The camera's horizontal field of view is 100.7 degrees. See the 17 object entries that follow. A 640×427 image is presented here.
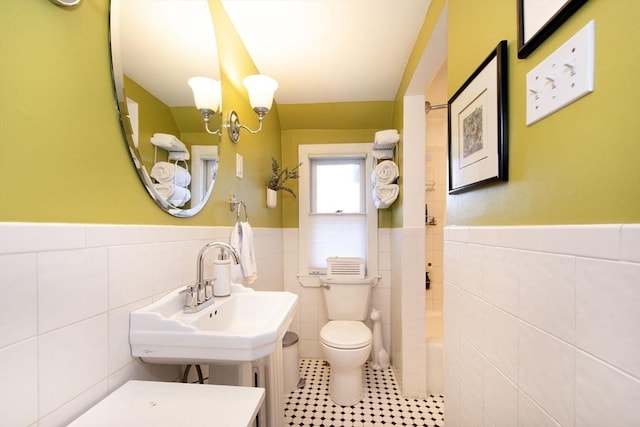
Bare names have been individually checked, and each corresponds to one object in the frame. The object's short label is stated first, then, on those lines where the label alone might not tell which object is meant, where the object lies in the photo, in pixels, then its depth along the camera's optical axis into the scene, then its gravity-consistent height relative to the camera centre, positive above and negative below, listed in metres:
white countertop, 0.58 -0.45
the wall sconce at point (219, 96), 1.14 +0.58
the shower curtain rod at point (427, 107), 1.95 +0.80
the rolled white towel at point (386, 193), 2.10 +0.18
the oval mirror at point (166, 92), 0.77 +0.42
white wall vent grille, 2.29 -0.45
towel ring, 1.52 +0.04
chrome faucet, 0.93 -0.27
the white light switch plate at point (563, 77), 0.46 +0.27
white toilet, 1.75 -0.92
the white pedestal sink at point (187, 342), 0.75 -0.36
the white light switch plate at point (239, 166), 1.52 +0.29
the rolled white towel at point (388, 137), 2.04 +0.61
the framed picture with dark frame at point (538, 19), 0.49 +0.40
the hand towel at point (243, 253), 1.39 -0.20
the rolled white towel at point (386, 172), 2.10 +0.35
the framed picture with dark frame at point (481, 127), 0.70 +0.28
